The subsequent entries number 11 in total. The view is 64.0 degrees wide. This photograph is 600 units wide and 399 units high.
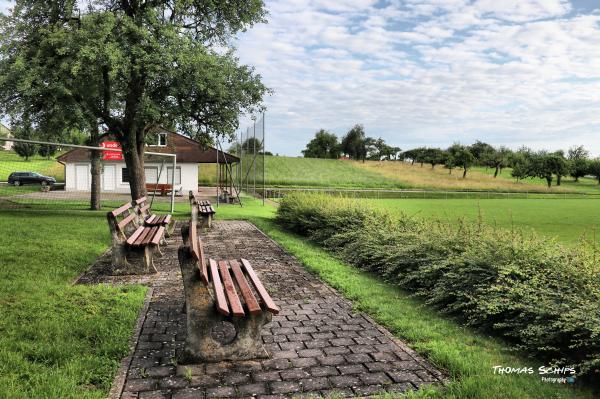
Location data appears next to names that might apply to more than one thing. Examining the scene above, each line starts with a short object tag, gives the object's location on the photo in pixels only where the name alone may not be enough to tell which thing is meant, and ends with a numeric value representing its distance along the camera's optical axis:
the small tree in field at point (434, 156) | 89.74
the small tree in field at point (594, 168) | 80.69
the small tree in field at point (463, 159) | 76.06
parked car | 40.67
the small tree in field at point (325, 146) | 105.19
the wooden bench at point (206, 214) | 13.72
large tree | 15.32
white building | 38.16
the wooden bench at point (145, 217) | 9.45
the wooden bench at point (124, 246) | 7.24
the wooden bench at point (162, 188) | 33.59
